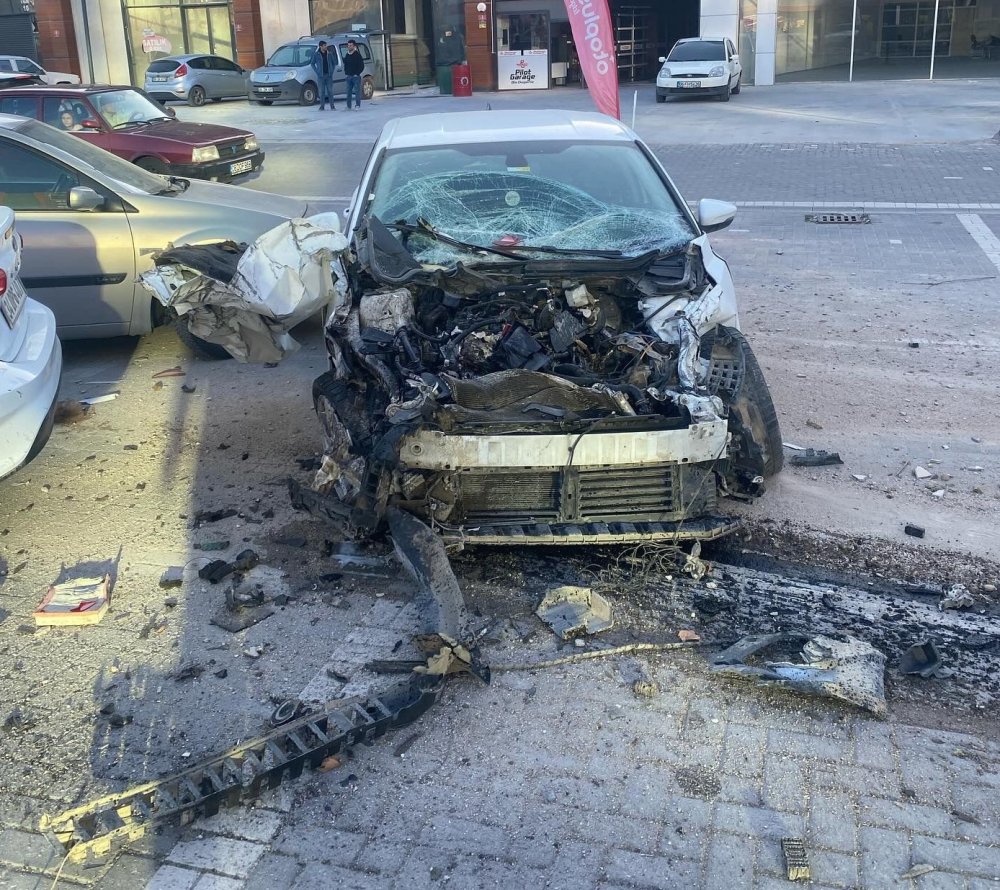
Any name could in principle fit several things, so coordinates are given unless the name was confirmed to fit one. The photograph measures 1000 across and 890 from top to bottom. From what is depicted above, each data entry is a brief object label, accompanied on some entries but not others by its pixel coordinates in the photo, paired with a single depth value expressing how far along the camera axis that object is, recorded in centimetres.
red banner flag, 1397
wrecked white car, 429
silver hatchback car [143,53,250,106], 2720
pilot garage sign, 3009
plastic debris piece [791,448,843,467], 571
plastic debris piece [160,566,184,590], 459
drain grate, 1183
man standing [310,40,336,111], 2603
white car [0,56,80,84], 2556
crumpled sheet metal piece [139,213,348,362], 568
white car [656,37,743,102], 2567
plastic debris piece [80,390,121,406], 691
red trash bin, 2889
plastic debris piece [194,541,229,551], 490
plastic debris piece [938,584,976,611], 431
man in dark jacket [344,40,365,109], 2597
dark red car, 1304
